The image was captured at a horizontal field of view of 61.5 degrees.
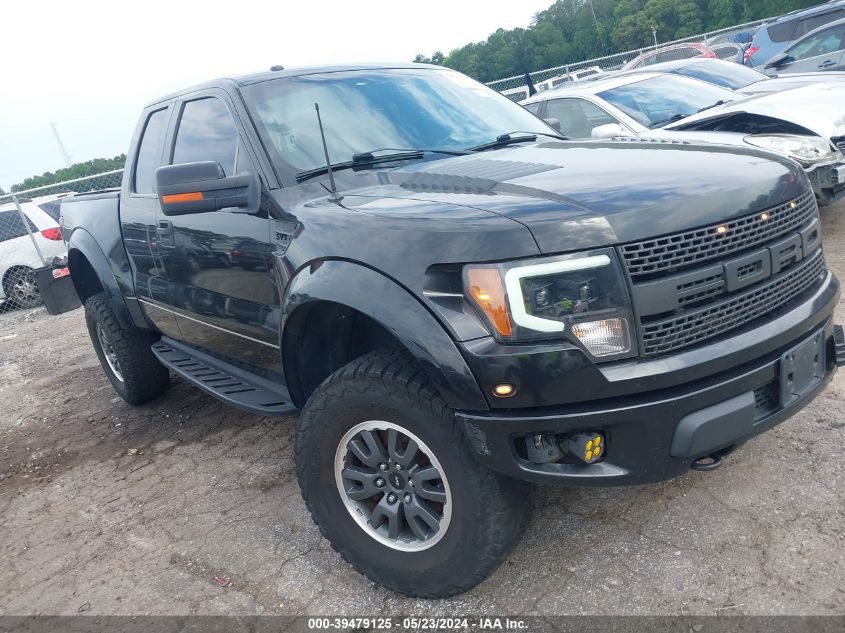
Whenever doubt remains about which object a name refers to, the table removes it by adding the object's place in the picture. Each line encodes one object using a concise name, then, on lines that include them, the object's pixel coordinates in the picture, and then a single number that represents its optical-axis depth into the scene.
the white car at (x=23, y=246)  10.48
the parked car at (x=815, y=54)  11.35
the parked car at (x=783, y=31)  14.10
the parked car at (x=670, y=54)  17.94
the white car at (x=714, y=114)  5.39
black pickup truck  2.03
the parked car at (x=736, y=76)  7.18
